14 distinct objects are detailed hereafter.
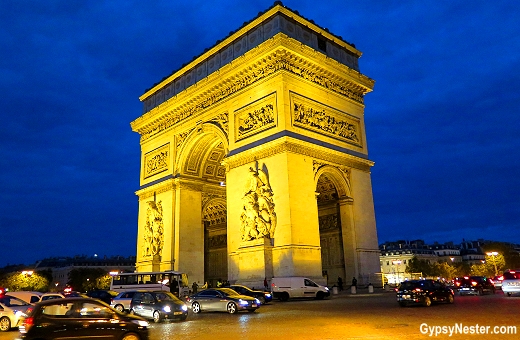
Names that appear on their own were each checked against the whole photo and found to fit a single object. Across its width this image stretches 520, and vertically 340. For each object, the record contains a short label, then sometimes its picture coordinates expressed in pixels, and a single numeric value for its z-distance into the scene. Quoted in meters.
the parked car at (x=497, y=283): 31.66
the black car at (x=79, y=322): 8.18
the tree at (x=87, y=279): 88.21
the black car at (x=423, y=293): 17.17
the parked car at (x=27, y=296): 15.66
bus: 24.94
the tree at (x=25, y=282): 82.19
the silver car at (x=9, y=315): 14.17
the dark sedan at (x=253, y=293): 20.54
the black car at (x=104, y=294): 22.08
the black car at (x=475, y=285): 25.67
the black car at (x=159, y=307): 15.49
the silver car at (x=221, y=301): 17.25
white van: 21.48
